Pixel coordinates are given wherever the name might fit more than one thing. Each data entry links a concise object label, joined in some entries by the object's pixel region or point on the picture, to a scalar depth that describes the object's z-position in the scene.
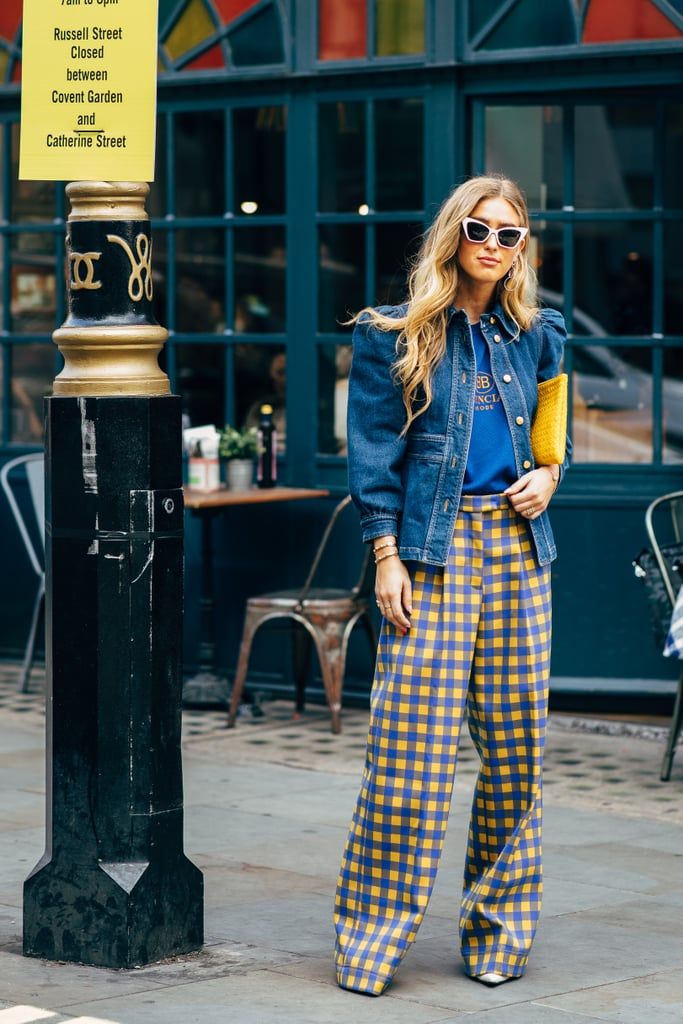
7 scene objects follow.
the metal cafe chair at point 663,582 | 10.25
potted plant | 12.40
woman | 6.58
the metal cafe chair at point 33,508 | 13.08
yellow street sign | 6.71
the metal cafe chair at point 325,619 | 11.69
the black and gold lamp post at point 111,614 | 6.81
